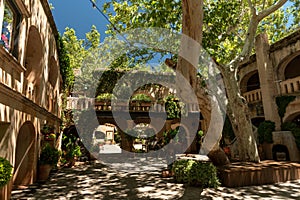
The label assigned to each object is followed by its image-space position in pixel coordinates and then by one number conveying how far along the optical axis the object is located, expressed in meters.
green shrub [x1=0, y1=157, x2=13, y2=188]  4.08
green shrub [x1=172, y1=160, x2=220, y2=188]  7.03
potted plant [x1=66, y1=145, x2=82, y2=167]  11.73
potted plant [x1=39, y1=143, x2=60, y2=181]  8.13
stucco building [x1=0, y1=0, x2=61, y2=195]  5.12
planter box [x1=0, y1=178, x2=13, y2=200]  4.90
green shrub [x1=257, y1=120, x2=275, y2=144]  11.84
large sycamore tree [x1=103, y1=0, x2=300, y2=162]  8.22
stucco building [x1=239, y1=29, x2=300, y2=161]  11.35
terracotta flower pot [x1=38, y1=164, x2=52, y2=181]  8.12
